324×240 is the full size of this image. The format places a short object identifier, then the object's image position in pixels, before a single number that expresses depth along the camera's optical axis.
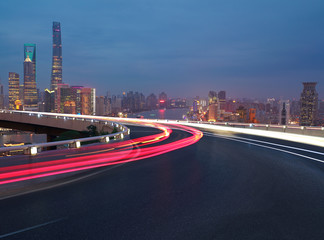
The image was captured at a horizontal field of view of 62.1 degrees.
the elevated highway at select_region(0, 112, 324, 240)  4.84
